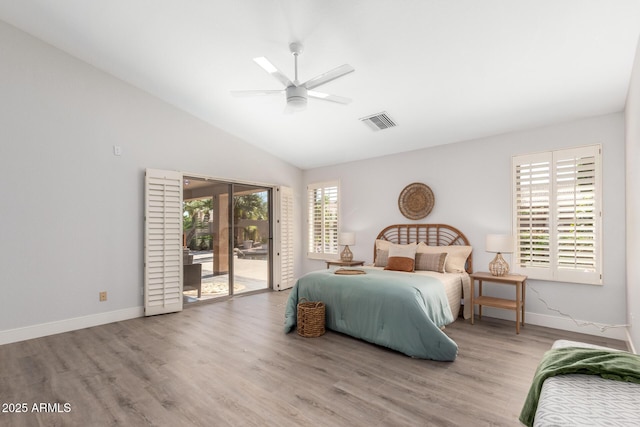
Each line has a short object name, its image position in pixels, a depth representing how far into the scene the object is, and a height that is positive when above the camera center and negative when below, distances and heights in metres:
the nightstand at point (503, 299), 3.72 -1.02
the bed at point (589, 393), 1.21 -0.78
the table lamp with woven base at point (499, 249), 3.91 -0.41
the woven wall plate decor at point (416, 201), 5.06 +0.26
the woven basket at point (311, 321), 3.60 -1.22
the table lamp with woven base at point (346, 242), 5.75 -0.48
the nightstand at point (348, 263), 5.73 -0.87
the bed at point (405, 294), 3.04 -0.89
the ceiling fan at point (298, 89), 2.76 +1.25
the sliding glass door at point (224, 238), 5.13 -0.40
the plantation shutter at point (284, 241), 6.23 -0.50
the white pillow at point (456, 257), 4.48 -0.59
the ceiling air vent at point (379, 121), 4.30 +1.37
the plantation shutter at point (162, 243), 4.50 -0.40
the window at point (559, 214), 3.65 +0.04
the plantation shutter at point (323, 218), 6.43 -0.04
